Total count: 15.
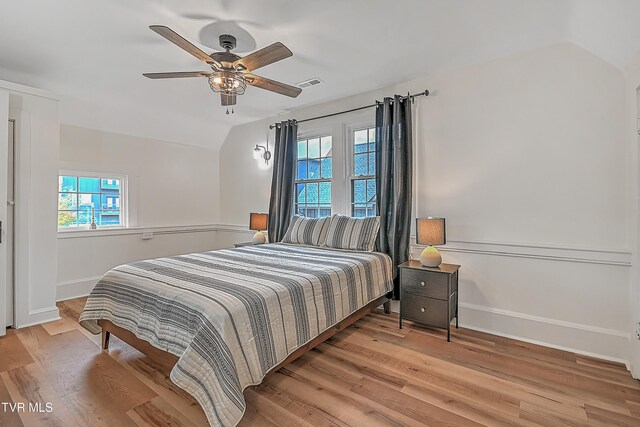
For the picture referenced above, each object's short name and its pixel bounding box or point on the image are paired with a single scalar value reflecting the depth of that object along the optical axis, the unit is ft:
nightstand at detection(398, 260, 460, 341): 8.82
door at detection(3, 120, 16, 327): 9.33
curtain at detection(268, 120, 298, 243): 13.98
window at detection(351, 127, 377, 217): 12.09
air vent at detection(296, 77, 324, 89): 10.94
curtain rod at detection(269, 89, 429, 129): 10.53
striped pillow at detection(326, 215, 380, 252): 10.77
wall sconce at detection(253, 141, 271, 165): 15.42
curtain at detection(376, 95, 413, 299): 10.73
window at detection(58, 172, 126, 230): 12.70
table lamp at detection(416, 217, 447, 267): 9.12
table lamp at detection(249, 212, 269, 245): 14.46
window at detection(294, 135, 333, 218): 13.52
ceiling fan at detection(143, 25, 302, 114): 6.89
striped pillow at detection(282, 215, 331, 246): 11.76
